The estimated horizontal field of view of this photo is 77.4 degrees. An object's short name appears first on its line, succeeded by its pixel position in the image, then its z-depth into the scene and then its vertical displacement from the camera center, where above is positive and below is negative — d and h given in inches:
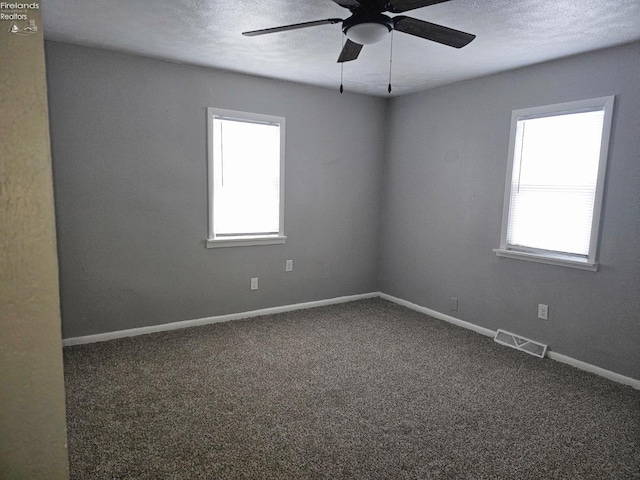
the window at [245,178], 149.5 +4.9
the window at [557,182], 117.8 +5.7
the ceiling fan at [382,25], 71.2 +33.1
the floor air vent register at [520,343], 131.3 -49.1
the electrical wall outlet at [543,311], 131.4 -36.7
